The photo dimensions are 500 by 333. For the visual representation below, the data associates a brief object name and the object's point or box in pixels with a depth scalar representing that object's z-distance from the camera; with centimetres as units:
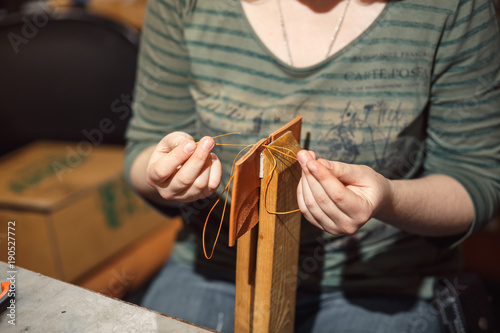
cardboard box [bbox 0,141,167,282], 139
